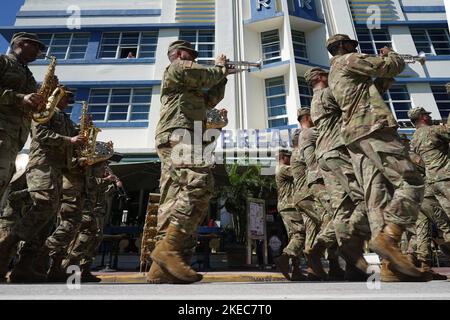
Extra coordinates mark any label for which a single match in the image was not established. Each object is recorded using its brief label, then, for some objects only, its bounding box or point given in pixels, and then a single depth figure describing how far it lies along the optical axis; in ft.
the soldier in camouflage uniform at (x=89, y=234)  15.66
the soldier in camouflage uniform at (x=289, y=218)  15.37
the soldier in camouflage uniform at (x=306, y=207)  15.43
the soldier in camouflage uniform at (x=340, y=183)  10.64
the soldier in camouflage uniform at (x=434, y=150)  16.78
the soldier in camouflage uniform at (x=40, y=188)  11.31
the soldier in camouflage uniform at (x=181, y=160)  8.35
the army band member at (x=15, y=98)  10.41
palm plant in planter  31.07
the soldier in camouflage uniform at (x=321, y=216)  13.40
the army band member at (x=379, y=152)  8.13
